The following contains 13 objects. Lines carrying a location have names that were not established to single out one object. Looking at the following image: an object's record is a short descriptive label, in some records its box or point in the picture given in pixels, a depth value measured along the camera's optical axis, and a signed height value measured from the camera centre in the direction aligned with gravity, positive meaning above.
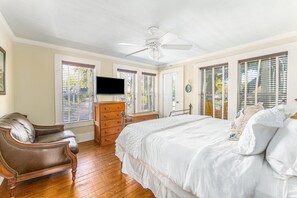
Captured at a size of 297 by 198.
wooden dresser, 3.42 -0.66
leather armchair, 1.63 -0.79
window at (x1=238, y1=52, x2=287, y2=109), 2.78 +0.35
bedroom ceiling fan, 2.35 +0.99
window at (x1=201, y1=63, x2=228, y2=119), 3.65 +0.14
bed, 0.90 -0.56
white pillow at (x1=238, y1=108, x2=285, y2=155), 1.04 -0.29
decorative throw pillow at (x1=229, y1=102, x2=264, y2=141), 1.51 -0.31
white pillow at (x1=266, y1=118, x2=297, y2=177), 0.87 -0.38
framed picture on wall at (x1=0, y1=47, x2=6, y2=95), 2.14 +0.40
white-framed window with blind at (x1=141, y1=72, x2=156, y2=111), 4.97 +0.18
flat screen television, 3.66 +0.30
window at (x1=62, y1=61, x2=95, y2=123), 3.47 +0.13
